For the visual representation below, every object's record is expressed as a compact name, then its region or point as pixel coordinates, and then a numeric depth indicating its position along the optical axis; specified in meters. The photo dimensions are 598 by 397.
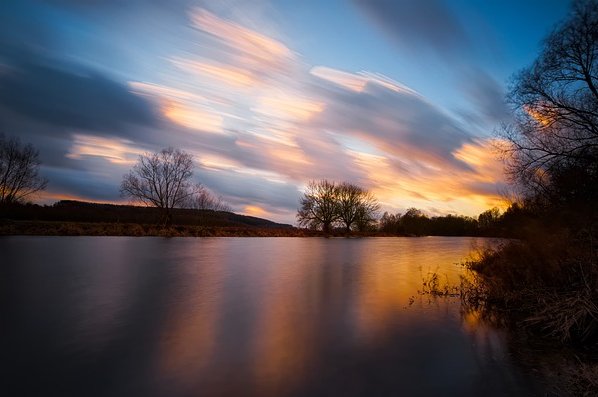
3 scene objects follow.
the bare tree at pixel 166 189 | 41.12
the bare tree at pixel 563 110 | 12.52
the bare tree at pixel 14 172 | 36.44
